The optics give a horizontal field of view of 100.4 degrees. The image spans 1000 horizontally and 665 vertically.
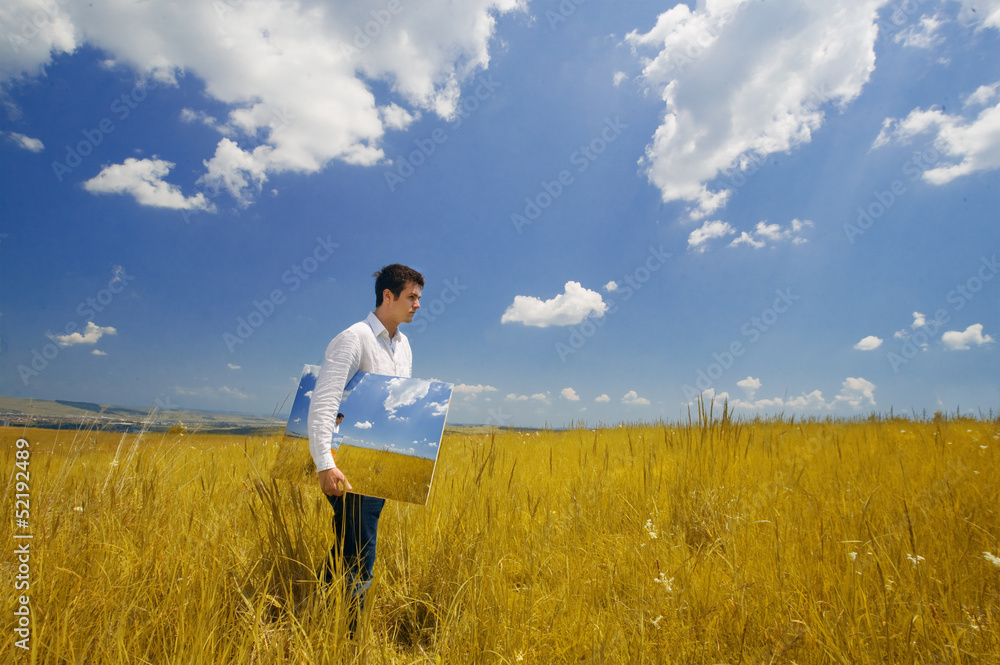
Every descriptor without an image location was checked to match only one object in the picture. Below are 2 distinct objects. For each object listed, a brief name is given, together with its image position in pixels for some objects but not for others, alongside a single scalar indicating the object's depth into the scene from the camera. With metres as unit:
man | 2.12
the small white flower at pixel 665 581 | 2.12
